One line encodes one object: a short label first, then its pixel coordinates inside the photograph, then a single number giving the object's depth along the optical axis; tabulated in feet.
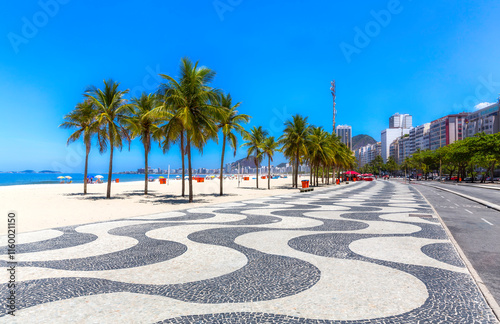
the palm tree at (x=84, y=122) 70.95
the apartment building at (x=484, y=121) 351.87
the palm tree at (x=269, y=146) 122.01
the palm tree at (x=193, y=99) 57.31
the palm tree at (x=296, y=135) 110.52
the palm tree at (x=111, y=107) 63.57
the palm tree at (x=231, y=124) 79.77
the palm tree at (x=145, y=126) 72.01
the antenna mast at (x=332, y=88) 207.31
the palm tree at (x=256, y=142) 119.85
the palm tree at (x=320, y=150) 125.47
